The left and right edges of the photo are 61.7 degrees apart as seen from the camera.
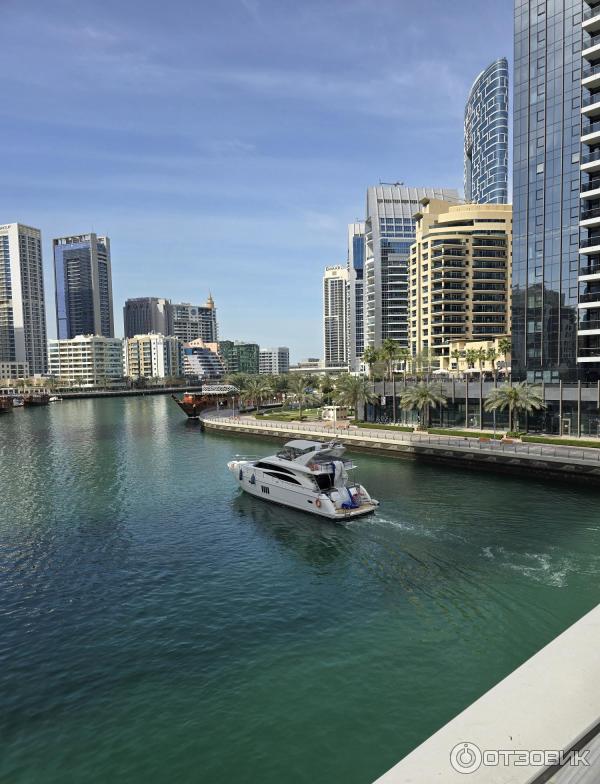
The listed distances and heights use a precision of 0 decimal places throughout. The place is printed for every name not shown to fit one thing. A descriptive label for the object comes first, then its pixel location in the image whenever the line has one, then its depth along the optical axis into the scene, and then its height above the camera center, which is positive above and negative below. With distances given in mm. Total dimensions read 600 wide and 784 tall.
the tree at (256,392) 138875 -7858
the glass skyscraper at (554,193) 75875 +26131
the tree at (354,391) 96188 -5501
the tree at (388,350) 113062 +2642
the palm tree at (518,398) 70688 -5550
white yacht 44553 -11279
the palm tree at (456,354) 130425 +1587
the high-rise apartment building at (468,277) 158500 +26280
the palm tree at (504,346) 110631 +2859
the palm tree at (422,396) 82188 -5830
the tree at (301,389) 116056 -6245
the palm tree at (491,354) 103300 +1098
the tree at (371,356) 124738 +1427
